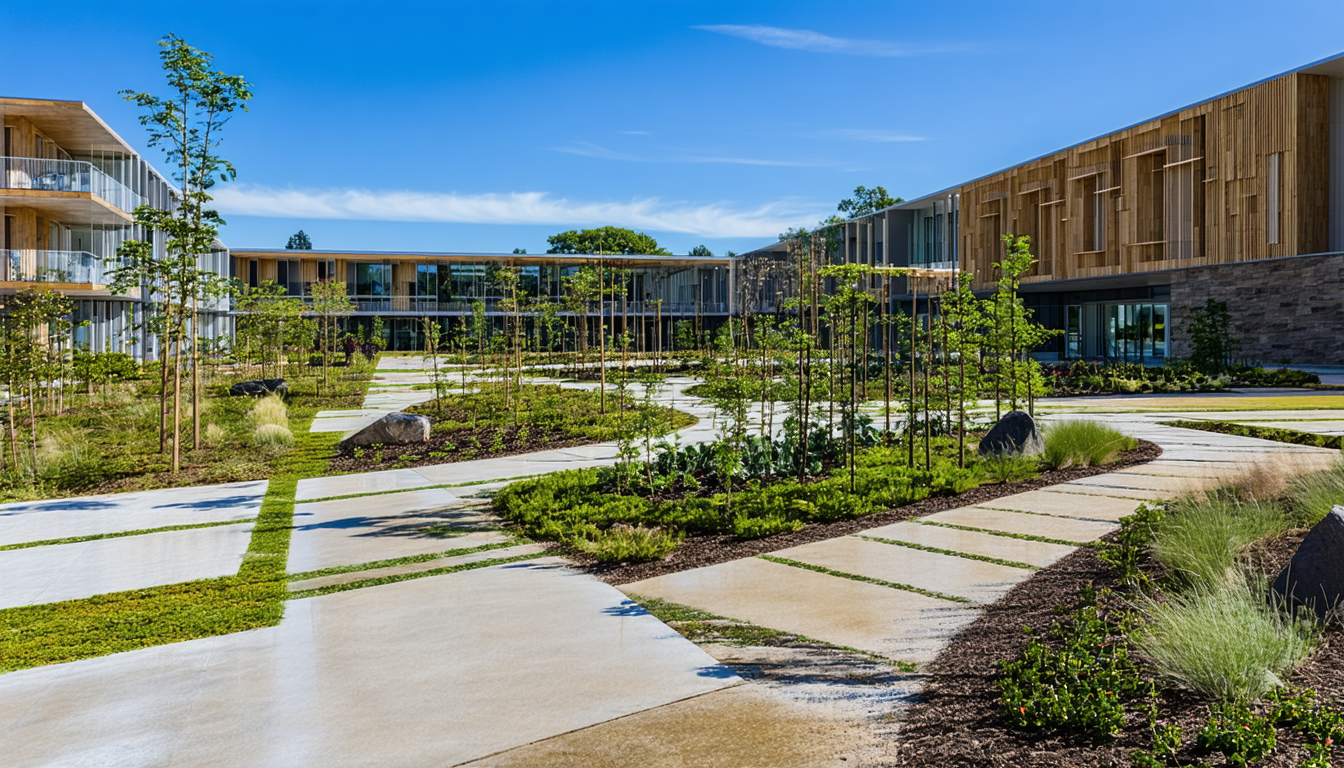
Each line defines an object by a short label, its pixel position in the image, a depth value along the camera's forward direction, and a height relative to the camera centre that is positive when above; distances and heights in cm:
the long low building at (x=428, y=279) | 5881 +550
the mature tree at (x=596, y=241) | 9825 +1293
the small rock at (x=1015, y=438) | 1027 -83
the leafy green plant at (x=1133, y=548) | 538 -113
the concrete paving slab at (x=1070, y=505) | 770 -123
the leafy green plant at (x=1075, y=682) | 355 -129
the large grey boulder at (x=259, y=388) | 2259 -52
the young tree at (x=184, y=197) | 1255 +230
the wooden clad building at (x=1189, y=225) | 2705 +459
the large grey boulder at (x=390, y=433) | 1412 -101
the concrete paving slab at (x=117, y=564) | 688 -157
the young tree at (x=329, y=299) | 3031 +222
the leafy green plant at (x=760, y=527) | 751 -131
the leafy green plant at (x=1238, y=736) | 318 -128
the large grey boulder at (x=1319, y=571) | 435 -98
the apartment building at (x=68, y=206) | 2989 +542
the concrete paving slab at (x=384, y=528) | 756 -145
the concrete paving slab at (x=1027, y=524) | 700 -128
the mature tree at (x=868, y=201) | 7581 +1296
